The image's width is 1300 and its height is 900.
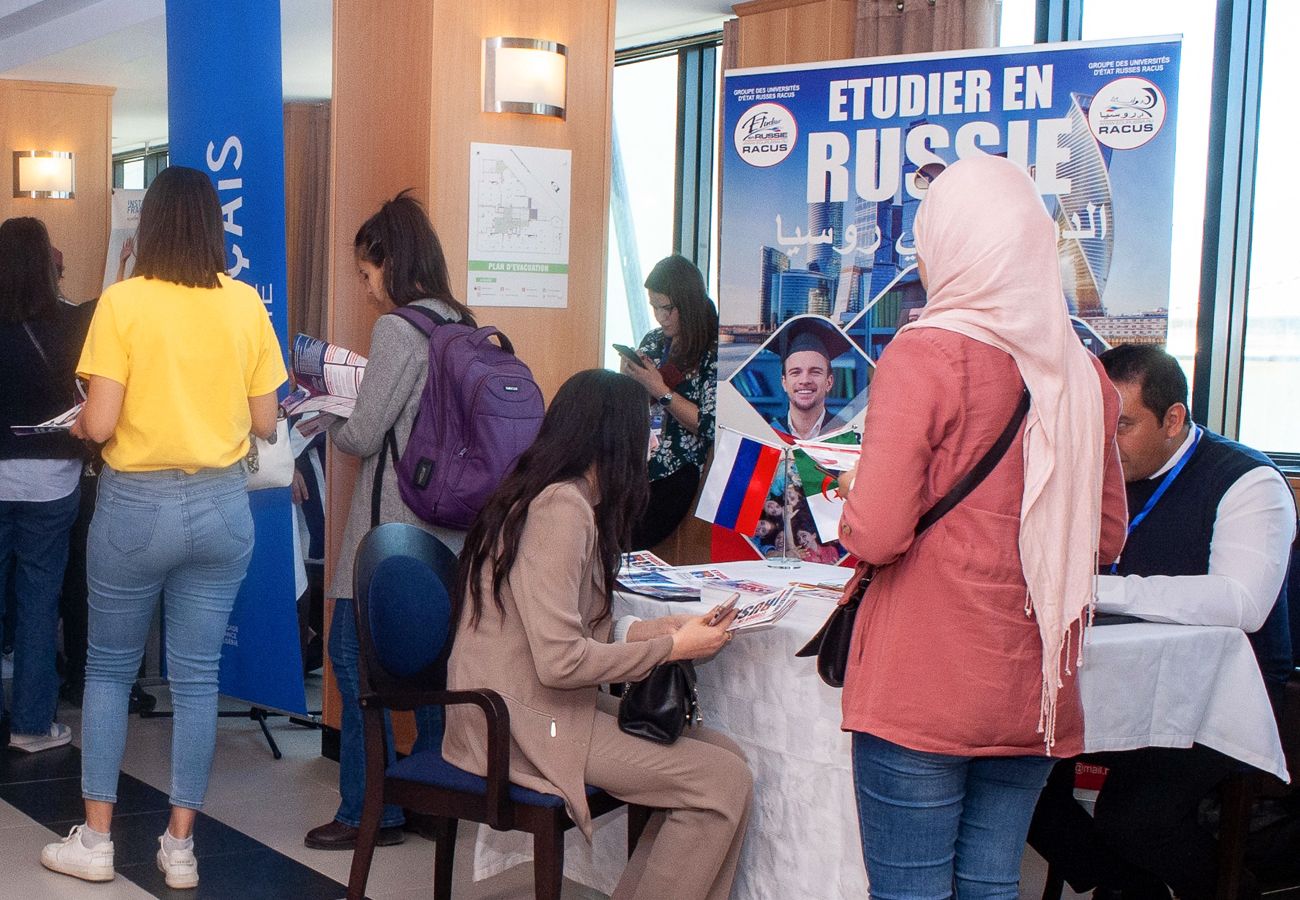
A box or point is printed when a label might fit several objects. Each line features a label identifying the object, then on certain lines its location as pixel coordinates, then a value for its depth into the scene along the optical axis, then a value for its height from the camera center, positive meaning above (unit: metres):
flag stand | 2.80 -0.49
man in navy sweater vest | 2.39 -0.49
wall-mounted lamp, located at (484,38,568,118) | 3.71 +0.57
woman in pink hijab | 1.65 -0.25
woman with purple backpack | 3.10 -0.25
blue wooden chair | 2.31 -0.71
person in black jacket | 3.85 -0.53
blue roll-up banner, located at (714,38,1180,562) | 3.61 +0.27
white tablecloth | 2.24 -0.70
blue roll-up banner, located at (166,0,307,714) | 3.99 +0.30
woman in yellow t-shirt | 2.83 -0.41
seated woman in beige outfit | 2.30 -0.61
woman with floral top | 4.47 -0.30
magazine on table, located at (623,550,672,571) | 2.96 -0.58
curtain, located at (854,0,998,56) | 4.56 +0.91
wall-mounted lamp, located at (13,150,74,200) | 7.22 +0.52
